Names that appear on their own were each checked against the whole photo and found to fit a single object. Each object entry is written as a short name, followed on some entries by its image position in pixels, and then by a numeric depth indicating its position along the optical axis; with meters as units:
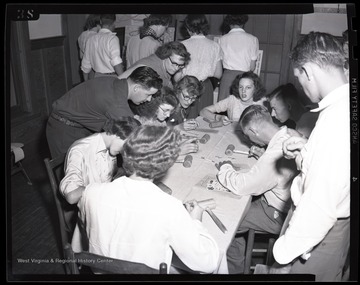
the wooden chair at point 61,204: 1.55
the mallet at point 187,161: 1.99
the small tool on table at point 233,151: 2.15
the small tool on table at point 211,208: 1.39
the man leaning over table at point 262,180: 1.69
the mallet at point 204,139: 2.41
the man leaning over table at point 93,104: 2.07
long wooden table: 1.38
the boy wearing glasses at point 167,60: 2.55
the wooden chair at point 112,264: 1.03
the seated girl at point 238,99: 2.77
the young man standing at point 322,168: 1.17
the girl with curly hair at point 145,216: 1.15
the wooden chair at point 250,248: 1.78
